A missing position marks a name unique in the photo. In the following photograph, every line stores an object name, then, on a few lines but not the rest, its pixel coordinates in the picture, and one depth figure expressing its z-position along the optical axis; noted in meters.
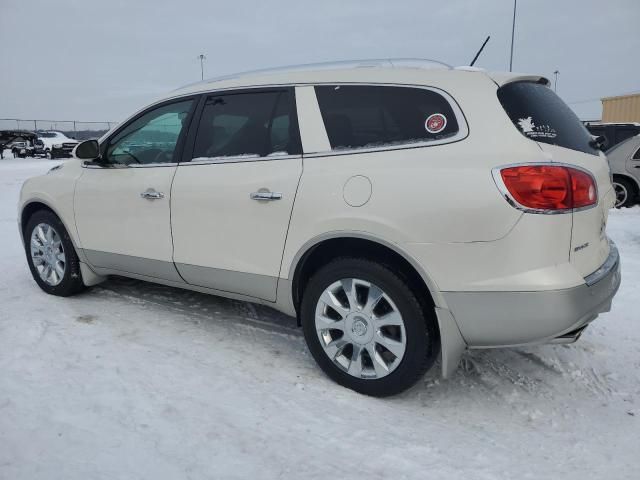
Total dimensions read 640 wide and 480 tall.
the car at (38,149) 27.17
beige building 21.58
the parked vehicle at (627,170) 9.69
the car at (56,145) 26.87
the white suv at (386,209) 2.35
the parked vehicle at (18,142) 26.02
